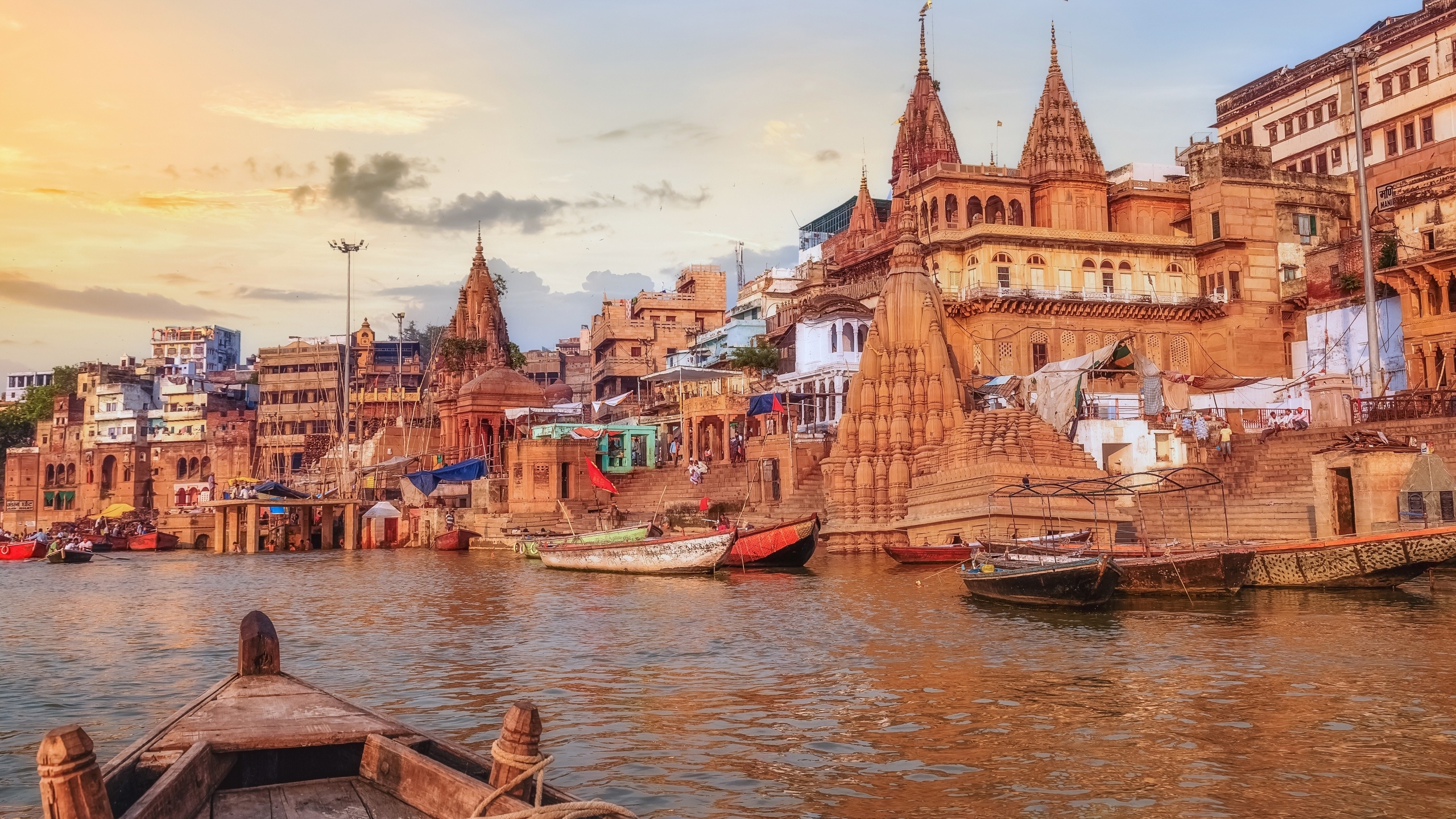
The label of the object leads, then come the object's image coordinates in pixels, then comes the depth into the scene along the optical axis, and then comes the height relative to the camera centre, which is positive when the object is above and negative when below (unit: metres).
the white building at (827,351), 51.50 +6.70
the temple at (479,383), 67.88 +7.62
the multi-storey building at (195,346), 118.88 +17.07
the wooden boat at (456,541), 54.31 -1.09
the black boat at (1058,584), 20.94 -1.41
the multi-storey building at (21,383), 115.12 +13.43
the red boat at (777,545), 33.25 -1.00
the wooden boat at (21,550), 55.59 -1.10
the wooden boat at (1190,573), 22.23 -1.32
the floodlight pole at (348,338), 61.97 +9.33
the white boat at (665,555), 32.34 -1.19
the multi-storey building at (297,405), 90.38 +8.57
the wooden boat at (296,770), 5.39 -1.32
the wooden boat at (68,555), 53.50 -1.34
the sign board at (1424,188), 37.53 +9.52
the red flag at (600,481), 46.16 +1.19
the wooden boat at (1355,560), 21.39 -1.16
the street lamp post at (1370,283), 34.72 +6.20
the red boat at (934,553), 31.97 -1.26
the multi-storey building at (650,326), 78.69 +12.61
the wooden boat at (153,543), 64.12 -1.03
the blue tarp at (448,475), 56.62 +1.88
